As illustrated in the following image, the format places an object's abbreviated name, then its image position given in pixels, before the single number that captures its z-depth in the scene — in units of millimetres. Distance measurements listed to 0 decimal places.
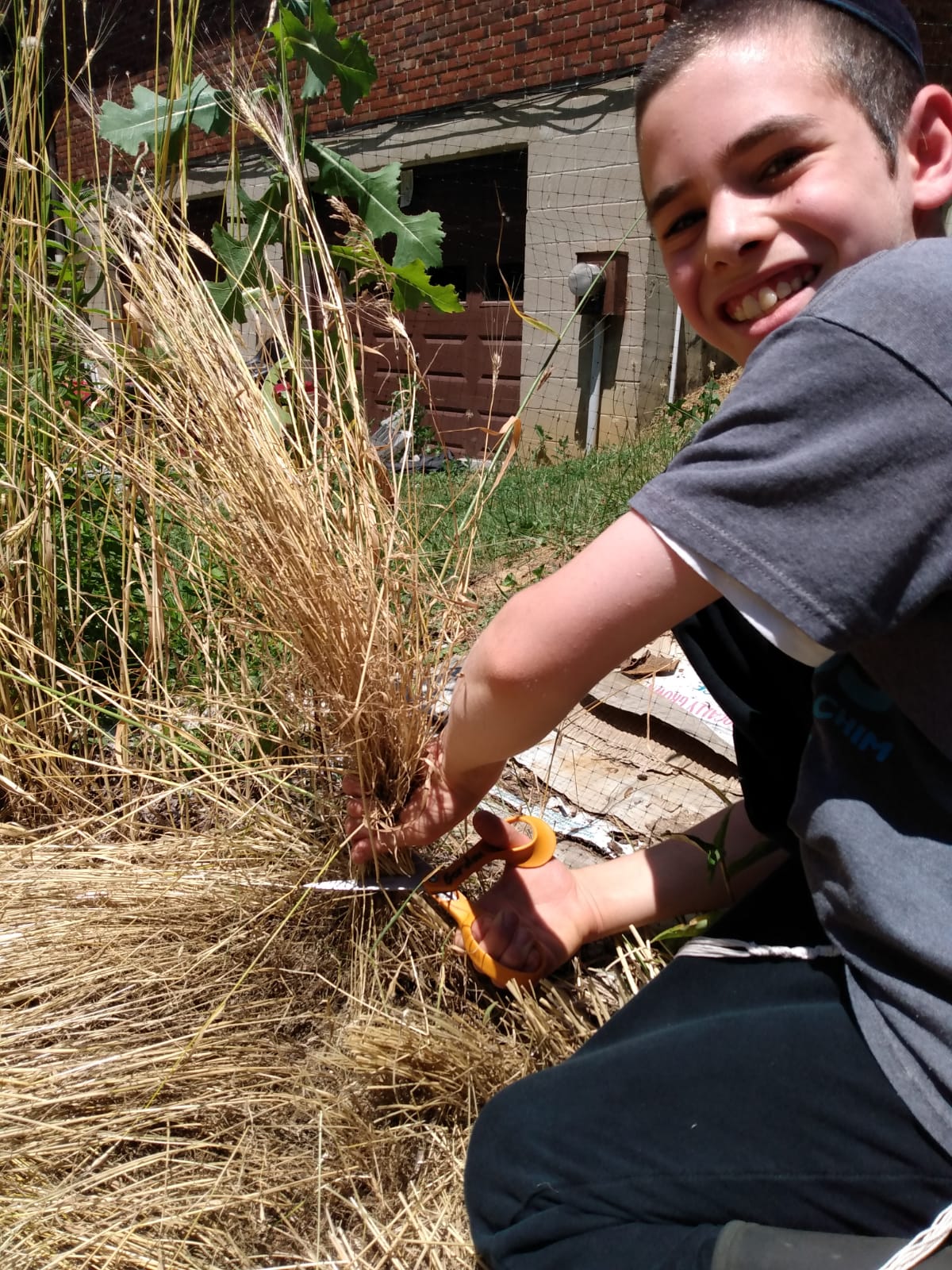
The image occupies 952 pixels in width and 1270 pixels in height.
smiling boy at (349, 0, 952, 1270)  700
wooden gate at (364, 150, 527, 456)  6309
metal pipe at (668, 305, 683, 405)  5523
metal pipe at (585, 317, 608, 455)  5656
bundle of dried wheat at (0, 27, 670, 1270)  1085
